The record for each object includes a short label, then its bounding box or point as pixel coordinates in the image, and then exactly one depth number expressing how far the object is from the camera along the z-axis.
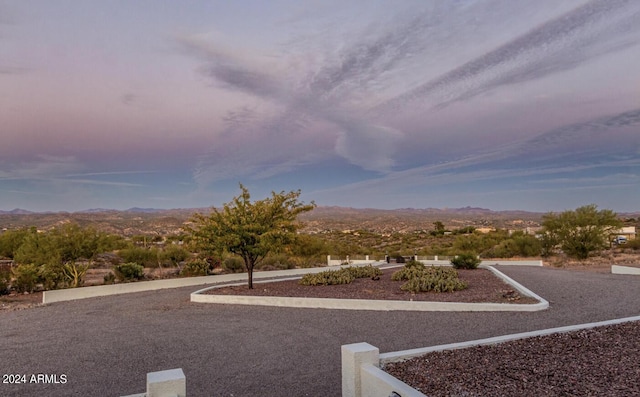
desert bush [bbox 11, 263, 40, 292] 20.23
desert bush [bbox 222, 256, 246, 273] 26.78
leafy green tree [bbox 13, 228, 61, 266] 20.88
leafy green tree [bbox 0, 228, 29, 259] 30.02
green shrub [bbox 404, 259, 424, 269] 22.24
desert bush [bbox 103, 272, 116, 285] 22.22
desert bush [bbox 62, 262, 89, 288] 21.16
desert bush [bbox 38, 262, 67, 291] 20.58
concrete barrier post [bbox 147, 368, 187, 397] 5.10
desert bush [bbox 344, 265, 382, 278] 21.11
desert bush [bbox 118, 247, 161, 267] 31.11
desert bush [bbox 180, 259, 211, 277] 24.78
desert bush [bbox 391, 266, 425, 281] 18.96
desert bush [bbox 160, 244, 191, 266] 32.19
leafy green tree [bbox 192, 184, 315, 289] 17.73
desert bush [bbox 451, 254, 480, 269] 24.62
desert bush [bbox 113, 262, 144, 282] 23.06
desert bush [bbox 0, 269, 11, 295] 20.00
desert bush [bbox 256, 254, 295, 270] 28.42
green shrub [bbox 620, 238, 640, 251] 41.91
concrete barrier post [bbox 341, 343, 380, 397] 6.10
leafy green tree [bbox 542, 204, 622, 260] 33.44
